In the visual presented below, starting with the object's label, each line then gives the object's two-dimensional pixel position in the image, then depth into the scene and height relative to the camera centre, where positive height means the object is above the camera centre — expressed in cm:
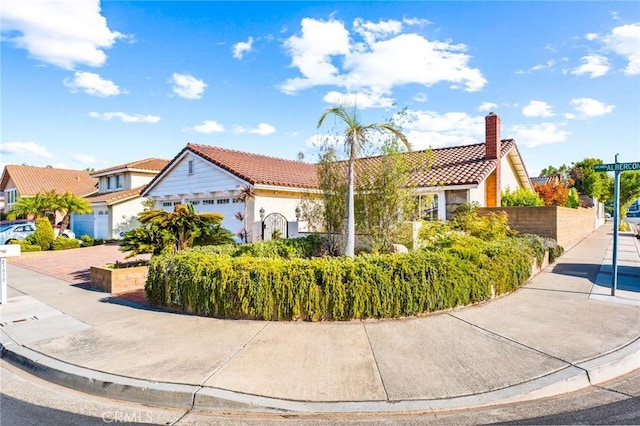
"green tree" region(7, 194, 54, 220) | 2244 +57
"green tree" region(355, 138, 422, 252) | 985 +40
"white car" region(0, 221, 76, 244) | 2051 -100
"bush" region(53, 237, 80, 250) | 1908 -154
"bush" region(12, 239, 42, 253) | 1783 -158
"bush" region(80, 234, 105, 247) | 2047 -156
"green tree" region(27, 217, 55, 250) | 1872 -112
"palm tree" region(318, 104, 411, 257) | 921 +184
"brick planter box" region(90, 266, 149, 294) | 931 -167
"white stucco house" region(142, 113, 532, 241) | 1505 +134
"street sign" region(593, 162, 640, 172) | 759 +84
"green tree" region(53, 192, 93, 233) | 2241 +51
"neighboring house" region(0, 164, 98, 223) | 3219 +292
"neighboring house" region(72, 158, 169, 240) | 2369 +83
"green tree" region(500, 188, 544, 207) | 1625 +44
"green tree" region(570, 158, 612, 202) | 3747 +301
